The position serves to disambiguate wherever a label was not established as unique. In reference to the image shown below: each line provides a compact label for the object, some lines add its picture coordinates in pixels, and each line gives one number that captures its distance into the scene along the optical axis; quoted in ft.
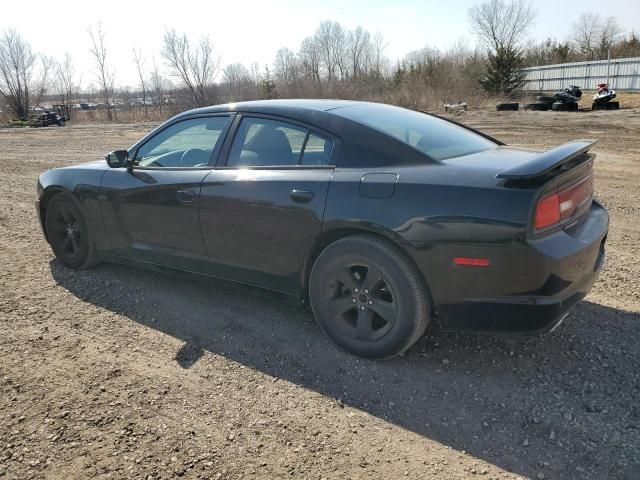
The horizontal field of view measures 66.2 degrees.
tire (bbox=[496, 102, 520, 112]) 76.64
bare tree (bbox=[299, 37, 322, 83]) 161.38
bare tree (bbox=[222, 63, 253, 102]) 153.67
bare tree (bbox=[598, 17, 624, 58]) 144.98
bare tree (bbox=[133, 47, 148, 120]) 145.59
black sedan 8.34
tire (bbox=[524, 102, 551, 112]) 74.24
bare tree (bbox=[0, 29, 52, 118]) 137.49
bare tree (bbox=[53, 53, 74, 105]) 152.87
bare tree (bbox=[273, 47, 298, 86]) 146.51
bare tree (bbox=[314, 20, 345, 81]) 184.55
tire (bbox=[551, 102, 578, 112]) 69.68
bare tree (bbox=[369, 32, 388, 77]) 157.80
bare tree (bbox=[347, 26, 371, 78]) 183.90
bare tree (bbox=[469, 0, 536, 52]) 145.38
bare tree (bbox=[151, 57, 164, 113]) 149.91
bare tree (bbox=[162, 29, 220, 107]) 143.54
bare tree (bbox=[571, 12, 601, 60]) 147.43
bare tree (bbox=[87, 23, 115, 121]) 134.52
